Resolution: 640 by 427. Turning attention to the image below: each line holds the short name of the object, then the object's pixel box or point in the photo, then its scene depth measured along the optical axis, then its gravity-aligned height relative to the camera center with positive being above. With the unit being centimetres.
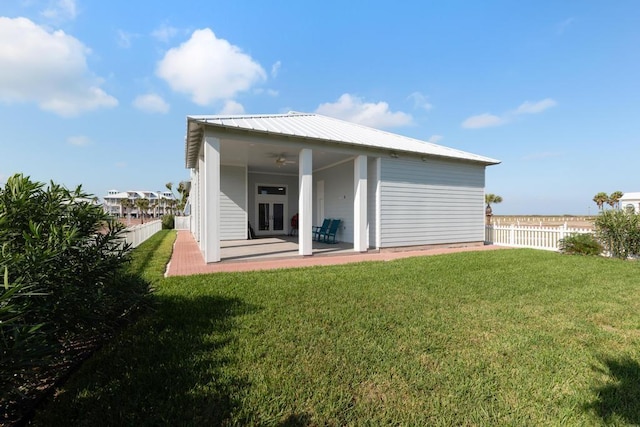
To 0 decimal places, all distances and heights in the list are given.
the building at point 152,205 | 5242 +146
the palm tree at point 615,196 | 3649 +228
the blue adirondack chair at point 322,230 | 1353 -82
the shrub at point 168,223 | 2507 -93
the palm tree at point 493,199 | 4241 +212
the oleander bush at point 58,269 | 173 -51
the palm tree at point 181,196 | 3809 +214
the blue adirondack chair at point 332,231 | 1301 -85
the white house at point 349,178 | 849 +140
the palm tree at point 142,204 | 4950 +142
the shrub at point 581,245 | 971 -108
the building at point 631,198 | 2304 +124
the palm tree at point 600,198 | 3921 +216
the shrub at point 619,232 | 927 -60
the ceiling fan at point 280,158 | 1168 +230
